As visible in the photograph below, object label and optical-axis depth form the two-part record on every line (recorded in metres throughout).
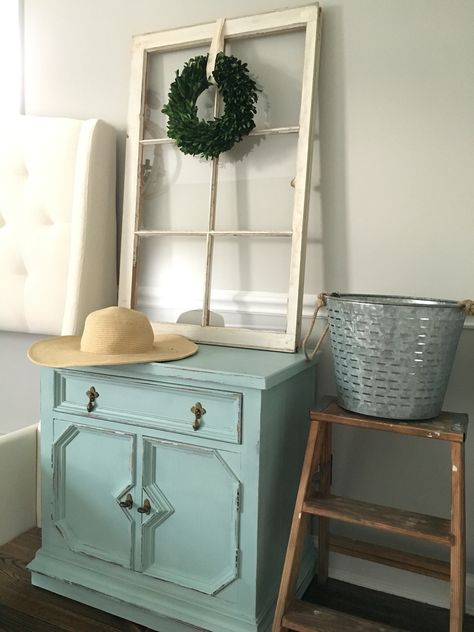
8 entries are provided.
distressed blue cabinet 1.50
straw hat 1.59
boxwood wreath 1.83
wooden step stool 1.36
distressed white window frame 1.78
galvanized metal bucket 1.40
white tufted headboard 2.04
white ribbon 1.90
